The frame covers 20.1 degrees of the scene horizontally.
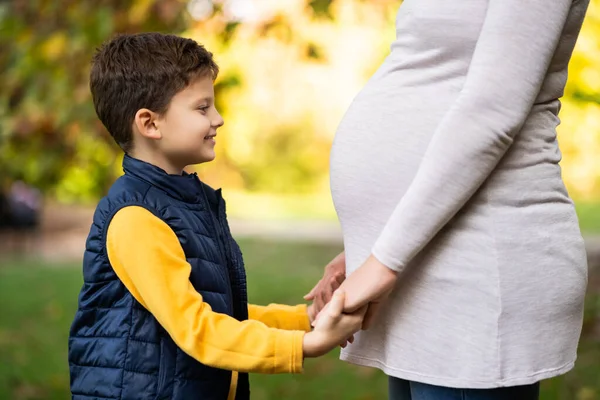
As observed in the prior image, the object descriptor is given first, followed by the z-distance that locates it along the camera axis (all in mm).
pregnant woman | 2270
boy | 2422
